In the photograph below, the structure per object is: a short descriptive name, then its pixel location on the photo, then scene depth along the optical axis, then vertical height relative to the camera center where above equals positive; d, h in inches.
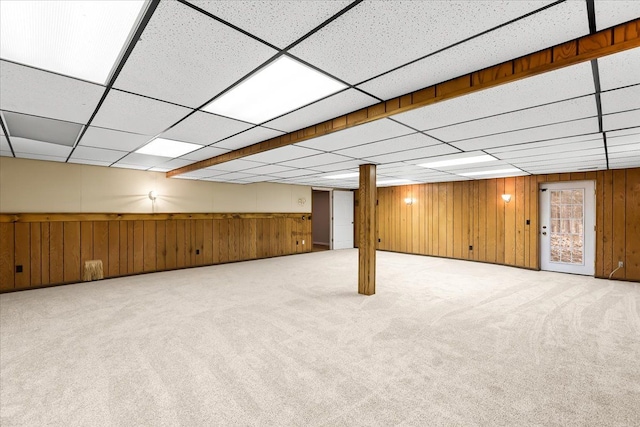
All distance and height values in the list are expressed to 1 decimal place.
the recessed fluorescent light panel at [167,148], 147.5 +34.7
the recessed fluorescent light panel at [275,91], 73.8 +34.8
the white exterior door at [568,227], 242.1 -13.4
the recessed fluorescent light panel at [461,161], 181.8 +32.7
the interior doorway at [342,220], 401.1 -10.8
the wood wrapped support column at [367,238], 183.3 -16.2
